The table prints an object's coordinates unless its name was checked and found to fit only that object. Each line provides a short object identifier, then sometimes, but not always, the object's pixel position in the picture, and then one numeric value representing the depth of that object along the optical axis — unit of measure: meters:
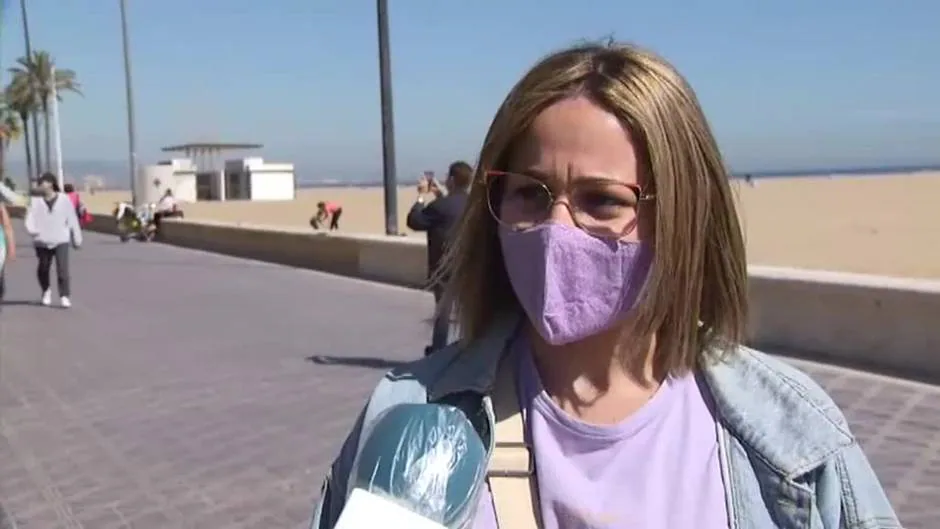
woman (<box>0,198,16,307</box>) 11.21
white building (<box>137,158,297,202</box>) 59.27
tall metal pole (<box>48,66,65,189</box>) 48.78
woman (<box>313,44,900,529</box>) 1.61
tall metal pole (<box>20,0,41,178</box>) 49.88
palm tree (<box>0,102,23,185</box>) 86.52
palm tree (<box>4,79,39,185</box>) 89.47
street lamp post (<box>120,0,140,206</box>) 36.78
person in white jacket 15.37
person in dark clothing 9.17
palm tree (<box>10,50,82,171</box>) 78.82
